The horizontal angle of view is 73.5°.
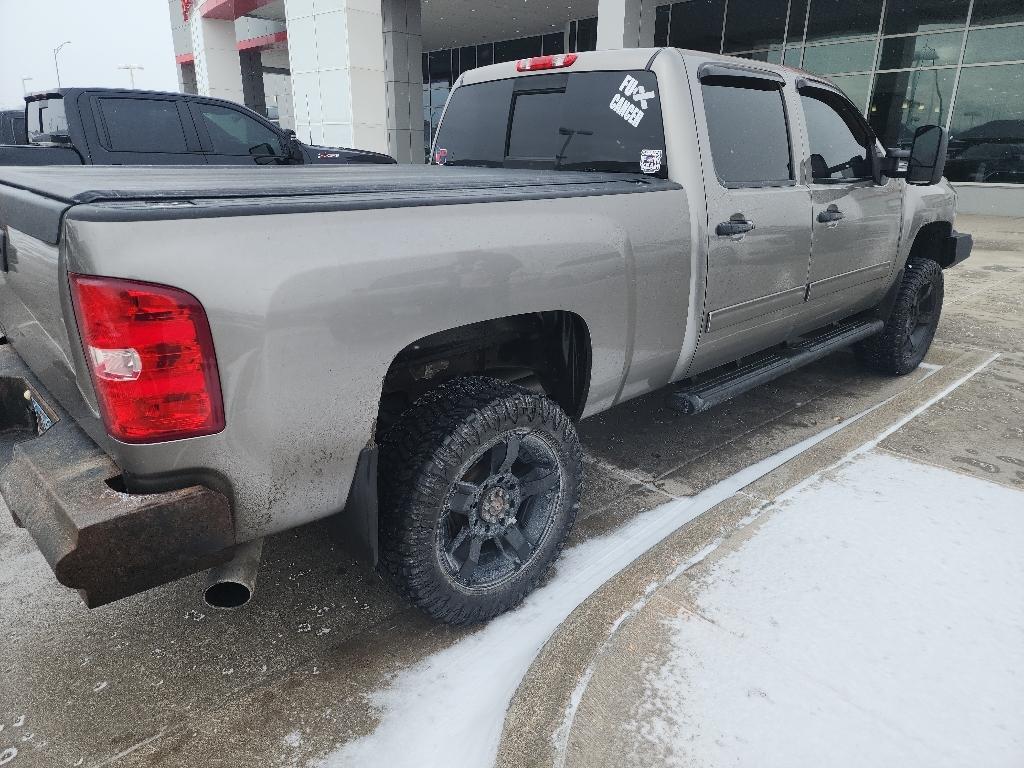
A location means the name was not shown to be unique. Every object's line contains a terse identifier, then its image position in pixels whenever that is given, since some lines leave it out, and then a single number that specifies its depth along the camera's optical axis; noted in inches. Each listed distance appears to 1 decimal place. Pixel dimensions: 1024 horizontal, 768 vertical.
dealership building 587.2
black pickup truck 232.4
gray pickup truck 61.3
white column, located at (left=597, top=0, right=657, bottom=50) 495.2
